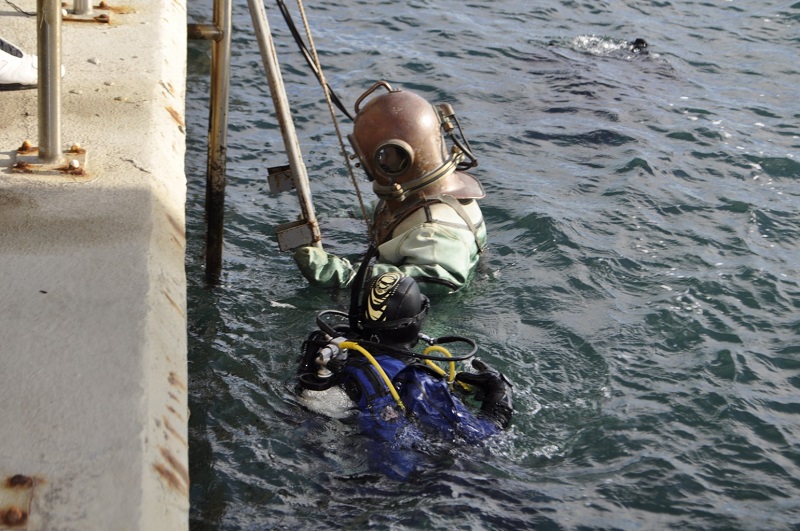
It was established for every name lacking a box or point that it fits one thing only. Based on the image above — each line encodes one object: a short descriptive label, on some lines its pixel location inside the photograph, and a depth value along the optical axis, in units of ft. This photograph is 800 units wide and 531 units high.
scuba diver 13.67
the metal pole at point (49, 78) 12.49
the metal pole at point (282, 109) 17.26
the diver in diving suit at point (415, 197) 17.83
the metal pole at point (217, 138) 17.85
